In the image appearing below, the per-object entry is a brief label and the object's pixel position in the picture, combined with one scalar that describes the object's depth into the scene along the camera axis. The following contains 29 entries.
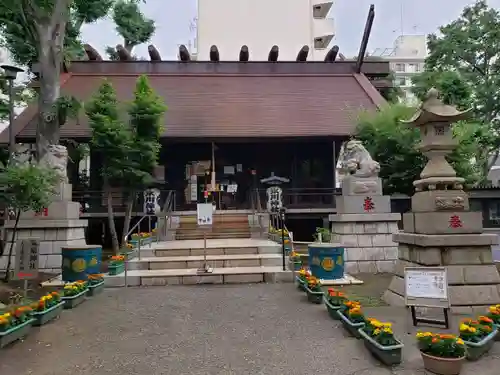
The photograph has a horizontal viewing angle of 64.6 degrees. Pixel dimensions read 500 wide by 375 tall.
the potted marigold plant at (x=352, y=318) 5.50
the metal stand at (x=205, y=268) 9.75
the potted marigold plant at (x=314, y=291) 7.59
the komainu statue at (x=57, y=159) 11.92
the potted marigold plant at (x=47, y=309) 6.20
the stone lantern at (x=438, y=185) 6.93
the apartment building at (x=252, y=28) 30.80
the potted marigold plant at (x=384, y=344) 4.52
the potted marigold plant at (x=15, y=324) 5.29
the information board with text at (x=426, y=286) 5.44
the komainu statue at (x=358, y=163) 11.56
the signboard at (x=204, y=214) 9.73
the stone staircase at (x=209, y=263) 9.58
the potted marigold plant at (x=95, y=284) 8.46
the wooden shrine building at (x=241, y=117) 17.13
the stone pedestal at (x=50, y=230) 11.66
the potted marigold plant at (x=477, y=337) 4.68
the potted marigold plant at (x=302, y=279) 8.46
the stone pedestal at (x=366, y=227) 11.34
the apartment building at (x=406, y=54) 62.66
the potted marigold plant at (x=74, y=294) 7.35
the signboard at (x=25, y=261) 7.98
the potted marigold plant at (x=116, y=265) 9.90
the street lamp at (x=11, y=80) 11.05
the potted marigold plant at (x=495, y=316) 5.36
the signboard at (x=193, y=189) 18.66
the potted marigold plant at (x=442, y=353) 4.21
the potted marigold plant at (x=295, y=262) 10.01
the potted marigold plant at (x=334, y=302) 6.45
